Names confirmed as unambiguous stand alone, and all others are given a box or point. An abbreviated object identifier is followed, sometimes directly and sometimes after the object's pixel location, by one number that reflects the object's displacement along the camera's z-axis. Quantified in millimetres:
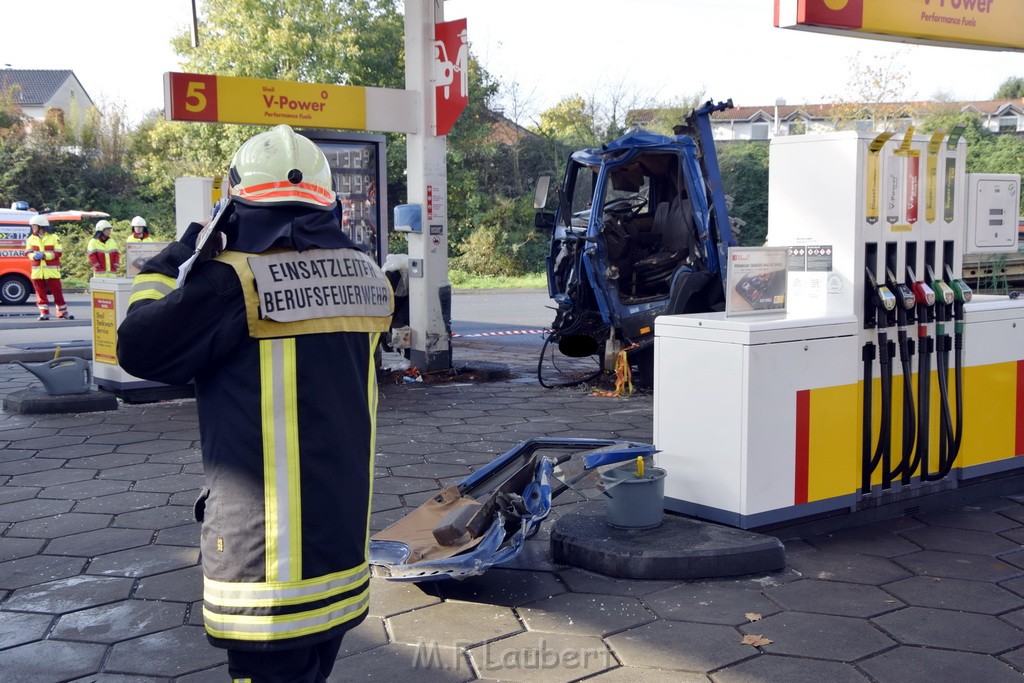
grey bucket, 4828
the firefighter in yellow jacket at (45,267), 17844
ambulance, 21125
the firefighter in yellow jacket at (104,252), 15859
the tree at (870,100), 34250
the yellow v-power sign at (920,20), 6809
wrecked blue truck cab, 9656
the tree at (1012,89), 63312
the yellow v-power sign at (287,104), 9469
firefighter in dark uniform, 2479
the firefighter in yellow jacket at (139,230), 14211
